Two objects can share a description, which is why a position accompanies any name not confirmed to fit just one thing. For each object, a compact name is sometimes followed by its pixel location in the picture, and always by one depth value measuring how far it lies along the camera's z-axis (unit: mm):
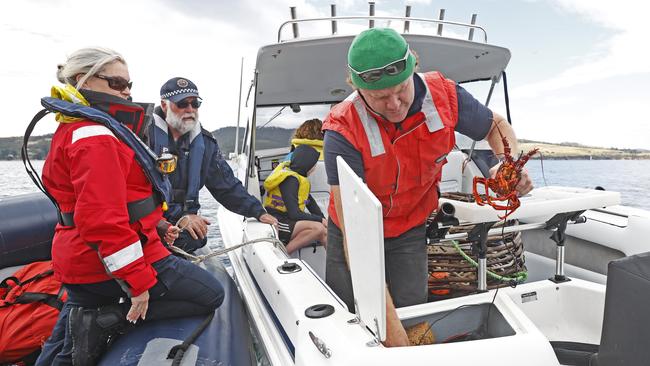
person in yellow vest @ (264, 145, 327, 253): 3217
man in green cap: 1485
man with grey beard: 2850
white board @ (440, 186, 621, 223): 1709
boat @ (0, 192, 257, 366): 1759
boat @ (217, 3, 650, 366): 1233
